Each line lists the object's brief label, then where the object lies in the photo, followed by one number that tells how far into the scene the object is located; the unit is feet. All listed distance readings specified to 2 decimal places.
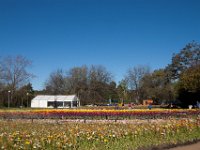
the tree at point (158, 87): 252.83
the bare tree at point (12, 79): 235.40
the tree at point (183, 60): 201.77
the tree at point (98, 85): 299.58
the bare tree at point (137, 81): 287.69
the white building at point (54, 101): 265.97
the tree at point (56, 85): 306.14
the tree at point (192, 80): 142.92
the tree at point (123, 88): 259.12
